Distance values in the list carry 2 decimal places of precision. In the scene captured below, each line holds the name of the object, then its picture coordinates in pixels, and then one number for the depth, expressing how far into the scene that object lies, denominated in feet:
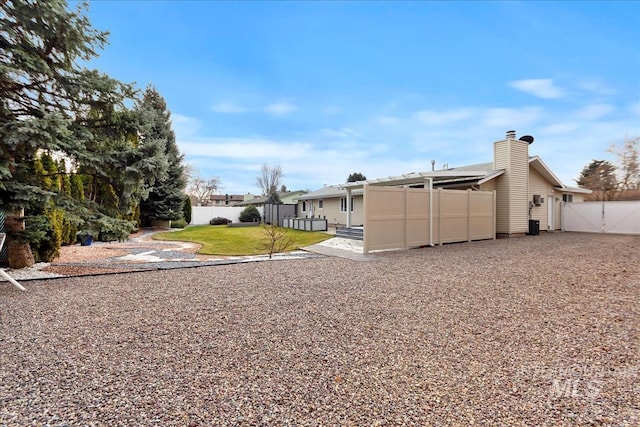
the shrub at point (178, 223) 79.33
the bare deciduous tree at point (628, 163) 82.23
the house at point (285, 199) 114.42
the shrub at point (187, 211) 86.11
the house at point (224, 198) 207.99
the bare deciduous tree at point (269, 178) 157.79
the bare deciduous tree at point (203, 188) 154.61
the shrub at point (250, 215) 95.04
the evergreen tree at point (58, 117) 18.88
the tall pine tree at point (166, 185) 70.23
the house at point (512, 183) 49.32
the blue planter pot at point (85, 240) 42.63
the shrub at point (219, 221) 92.73
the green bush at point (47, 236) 24.59
